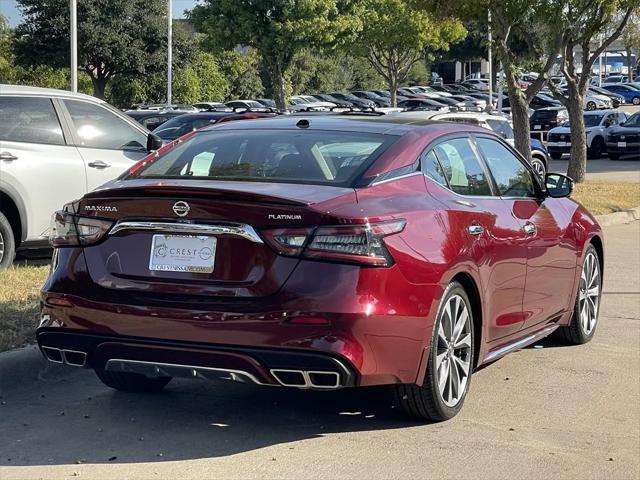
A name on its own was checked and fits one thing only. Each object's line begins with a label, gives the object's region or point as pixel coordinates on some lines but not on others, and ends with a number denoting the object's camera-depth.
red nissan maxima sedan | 4.81
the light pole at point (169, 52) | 44.31
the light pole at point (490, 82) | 48.60
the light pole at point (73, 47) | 28.35
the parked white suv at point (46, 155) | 9.42
